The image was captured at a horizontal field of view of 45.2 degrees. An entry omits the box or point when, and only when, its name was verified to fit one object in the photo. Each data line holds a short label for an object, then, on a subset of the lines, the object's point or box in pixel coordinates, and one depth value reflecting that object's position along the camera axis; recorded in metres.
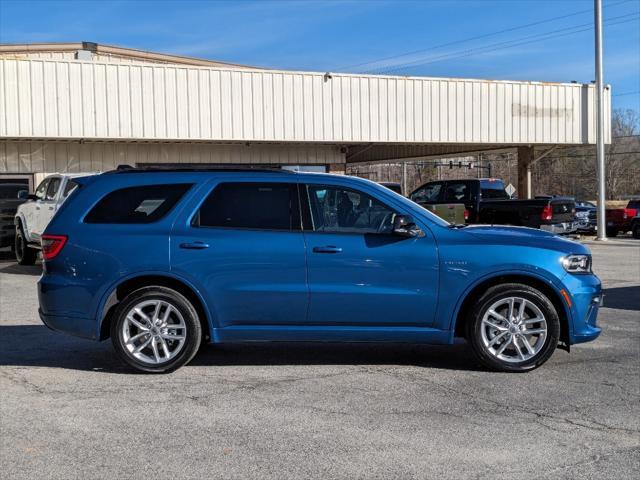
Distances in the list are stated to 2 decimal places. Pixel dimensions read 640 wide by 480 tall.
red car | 30.03
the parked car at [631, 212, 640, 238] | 29.25
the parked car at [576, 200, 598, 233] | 29.51
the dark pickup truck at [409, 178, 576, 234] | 20.00
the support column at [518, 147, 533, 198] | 25.55
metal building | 18.50
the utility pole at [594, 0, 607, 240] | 24.11
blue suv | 6.66
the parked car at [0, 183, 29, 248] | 17.72
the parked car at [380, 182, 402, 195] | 18.73
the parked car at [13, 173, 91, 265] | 14.79
